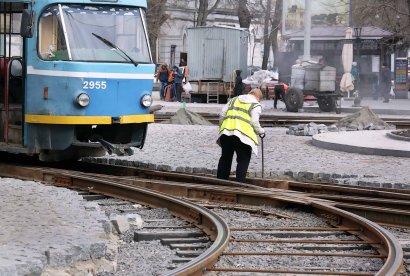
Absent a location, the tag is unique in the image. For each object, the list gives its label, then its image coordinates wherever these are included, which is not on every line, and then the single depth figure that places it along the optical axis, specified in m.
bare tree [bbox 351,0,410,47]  37.64
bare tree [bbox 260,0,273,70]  59.94
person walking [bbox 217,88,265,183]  14.36
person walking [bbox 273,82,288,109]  39.22
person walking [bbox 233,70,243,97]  38.03
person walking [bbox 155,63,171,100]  46.31
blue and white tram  15.31
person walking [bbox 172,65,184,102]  45.62
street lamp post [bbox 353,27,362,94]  41.09
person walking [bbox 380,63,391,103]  45.50
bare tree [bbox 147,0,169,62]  52.69
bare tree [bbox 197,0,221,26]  56.12
